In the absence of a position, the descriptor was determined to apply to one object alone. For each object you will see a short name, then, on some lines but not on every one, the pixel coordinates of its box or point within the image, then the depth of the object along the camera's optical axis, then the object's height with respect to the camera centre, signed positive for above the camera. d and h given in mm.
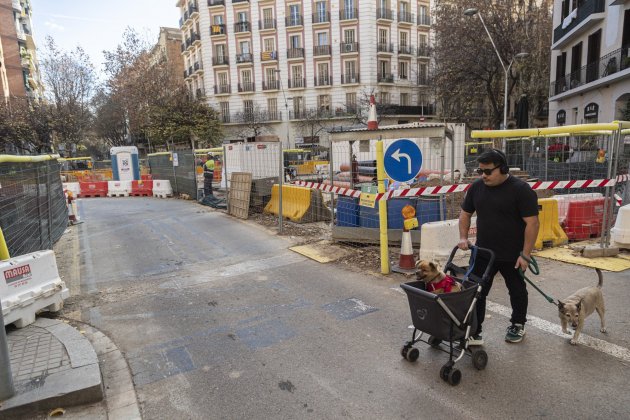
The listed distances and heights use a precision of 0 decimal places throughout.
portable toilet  22969 -579
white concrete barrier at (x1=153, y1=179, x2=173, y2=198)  18391 -1628
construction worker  14926 -1047
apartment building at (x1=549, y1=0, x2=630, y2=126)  20547 +3896
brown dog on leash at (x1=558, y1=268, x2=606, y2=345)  3721 -1545
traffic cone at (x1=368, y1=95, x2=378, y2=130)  6723 +380
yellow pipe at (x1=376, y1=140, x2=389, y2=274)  5766 -963
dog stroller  3199 -1378
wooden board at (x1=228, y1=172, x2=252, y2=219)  11312 -1275
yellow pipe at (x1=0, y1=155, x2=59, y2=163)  4867 -9
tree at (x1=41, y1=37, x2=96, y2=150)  36656 +5874
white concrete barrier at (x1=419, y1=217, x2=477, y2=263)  6310 -1497
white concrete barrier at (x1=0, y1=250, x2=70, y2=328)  4203 -1374
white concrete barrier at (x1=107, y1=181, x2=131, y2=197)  20048 -1642
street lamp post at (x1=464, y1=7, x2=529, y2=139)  20867 +4170
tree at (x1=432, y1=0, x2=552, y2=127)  26438 +5730
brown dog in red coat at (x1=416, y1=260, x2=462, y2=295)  3342 -1108
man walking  3473 -757
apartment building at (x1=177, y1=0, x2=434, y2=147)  46438 +9457
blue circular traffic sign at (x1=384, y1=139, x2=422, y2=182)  5734 -273
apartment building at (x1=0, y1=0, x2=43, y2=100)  49406 +12970
